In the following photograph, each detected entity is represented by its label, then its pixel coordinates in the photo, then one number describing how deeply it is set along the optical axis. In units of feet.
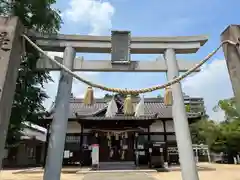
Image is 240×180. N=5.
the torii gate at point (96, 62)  9.02
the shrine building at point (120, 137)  45.79
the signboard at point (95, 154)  40.34
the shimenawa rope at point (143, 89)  9.01
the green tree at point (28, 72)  13.90
